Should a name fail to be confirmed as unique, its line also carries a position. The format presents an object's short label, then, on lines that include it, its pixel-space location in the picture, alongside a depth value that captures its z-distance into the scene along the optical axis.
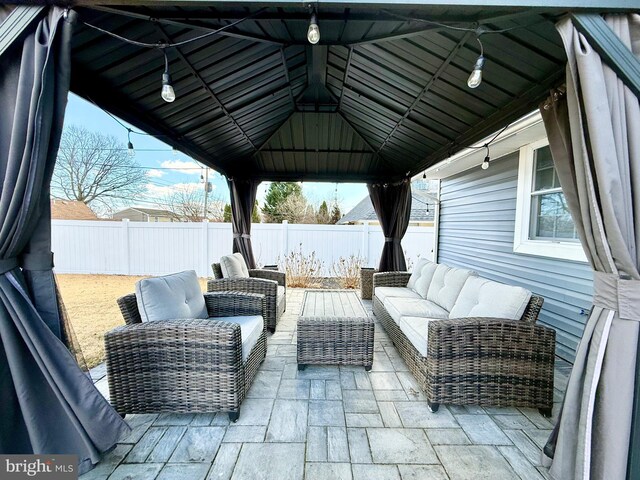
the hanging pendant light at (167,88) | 1.85
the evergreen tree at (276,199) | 14.02
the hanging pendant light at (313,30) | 1.50
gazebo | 1.34
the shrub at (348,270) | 6.94
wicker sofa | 2.15
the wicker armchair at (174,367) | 2.00
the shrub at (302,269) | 7.08
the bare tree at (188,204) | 11.20
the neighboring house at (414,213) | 11.62
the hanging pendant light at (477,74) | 1.76
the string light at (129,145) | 3.03
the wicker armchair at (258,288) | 3.65
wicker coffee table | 2.72
